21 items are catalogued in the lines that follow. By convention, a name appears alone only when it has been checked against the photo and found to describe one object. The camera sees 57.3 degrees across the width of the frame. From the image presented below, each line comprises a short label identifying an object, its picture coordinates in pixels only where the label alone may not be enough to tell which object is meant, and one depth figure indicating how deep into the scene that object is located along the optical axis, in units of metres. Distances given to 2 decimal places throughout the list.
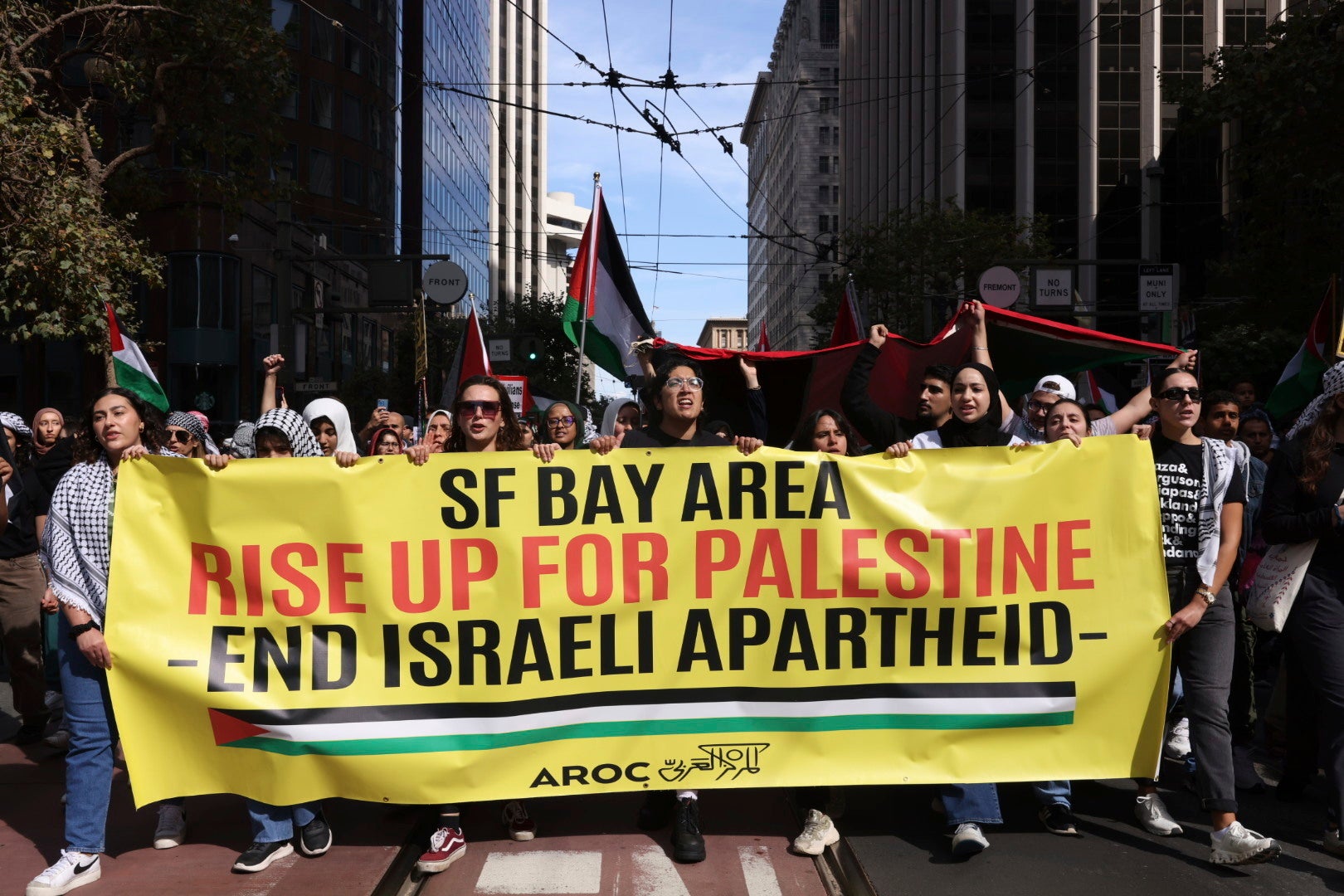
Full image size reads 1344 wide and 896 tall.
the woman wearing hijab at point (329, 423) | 7.05
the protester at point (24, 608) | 6.43
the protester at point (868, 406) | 6.09
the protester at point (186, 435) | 6.29
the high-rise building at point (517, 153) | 91.50
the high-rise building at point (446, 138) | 51.22
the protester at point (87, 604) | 4.29
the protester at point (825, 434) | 5.42
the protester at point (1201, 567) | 4.54
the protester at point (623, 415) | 9.04
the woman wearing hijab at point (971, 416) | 5.02
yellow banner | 4.48
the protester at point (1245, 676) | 5.55
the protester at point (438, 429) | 6.66
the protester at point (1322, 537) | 4.54
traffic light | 26.69
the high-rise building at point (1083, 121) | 46.94
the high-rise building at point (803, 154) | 96.44
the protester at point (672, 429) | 4.77
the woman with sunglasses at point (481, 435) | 4.49
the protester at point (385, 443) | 7.74
